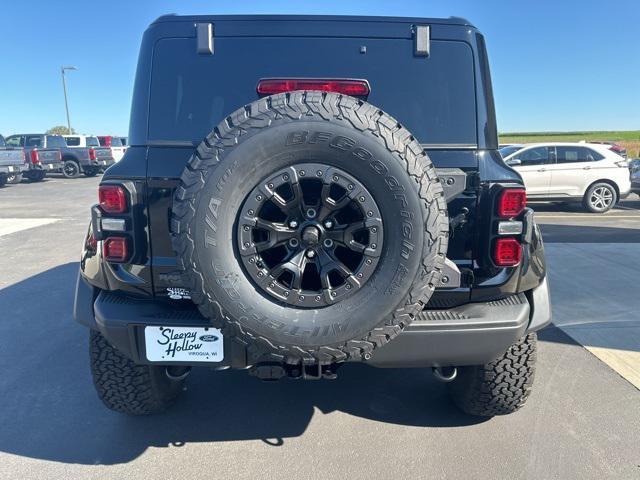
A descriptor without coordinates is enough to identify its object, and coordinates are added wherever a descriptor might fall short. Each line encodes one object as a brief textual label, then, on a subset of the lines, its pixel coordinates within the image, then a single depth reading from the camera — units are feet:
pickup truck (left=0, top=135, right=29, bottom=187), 53.83
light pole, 108.68
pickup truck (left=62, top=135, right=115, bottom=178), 72.54
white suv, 37.52
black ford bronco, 6.35
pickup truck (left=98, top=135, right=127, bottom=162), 77.46
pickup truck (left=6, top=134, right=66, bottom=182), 62.03
